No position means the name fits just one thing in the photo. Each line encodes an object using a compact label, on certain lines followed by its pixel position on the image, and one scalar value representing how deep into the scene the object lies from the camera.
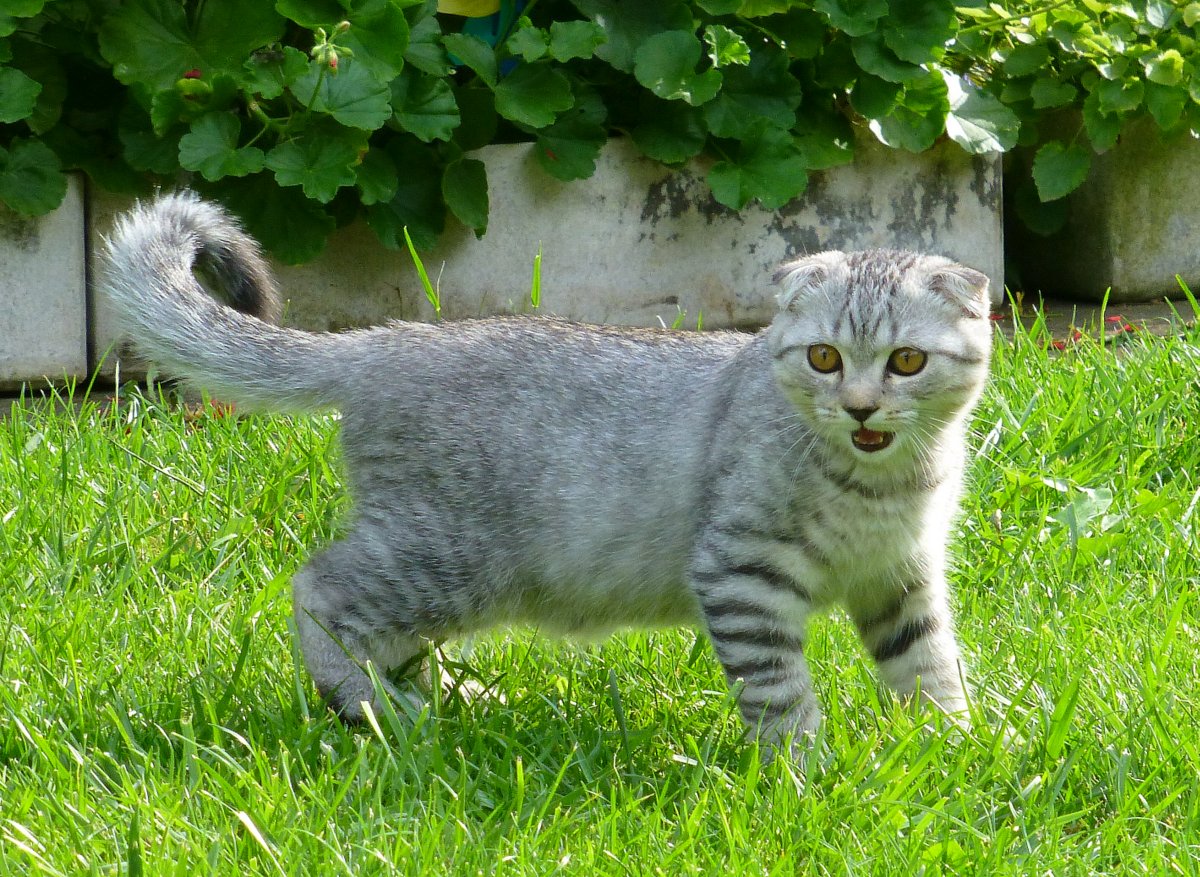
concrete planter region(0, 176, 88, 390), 10.02
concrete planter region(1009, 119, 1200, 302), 12.28
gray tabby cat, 6.11
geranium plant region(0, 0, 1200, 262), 9.57
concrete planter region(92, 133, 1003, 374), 10.78
